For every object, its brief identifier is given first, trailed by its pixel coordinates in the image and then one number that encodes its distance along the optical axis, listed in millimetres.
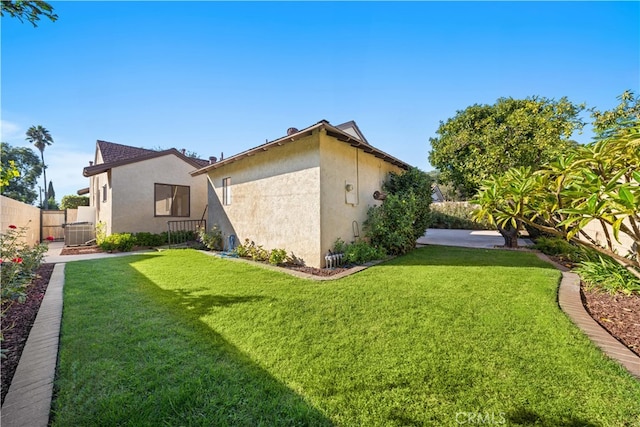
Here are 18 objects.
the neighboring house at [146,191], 11844
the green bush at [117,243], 10711
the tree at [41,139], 35219
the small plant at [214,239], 10575
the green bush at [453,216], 20438
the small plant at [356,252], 7328
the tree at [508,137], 8750
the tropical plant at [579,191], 2189
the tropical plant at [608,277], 4430
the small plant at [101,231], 12023
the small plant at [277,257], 7404
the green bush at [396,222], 8734
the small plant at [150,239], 11609
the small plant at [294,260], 7337
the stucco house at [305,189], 7023
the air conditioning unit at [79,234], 12852
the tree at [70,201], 22234
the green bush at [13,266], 3513
